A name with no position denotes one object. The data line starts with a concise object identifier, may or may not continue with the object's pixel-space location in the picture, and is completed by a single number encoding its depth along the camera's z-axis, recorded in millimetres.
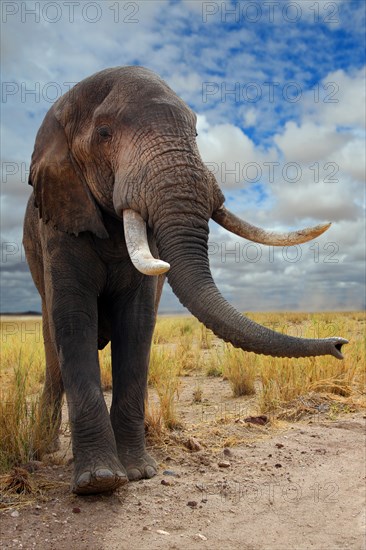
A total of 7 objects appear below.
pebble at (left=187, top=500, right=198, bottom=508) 4331
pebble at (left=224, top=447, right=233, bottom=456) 5497
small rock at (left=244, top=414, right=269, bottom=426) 6592
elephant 3932
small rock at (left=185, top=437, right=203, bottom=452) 5591
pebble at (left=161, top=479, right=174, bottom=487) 4671
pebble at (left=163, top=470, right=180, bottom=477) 4926
